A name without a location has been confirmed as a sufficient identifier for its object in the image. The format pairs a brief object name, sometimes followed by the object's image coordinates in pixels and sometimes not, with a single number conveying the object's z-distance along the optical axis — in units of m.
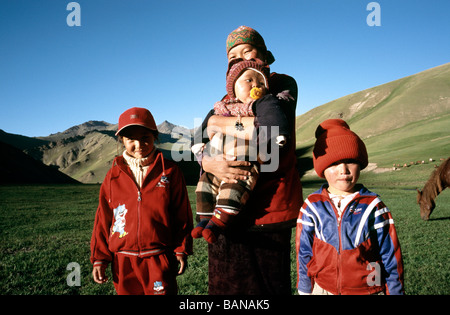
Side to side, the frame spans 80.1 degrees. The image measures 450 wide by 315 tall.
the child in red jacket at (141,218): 2.16
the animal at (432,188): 7.62
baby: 1.61
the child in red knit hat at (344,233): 1.71
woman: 1.73
